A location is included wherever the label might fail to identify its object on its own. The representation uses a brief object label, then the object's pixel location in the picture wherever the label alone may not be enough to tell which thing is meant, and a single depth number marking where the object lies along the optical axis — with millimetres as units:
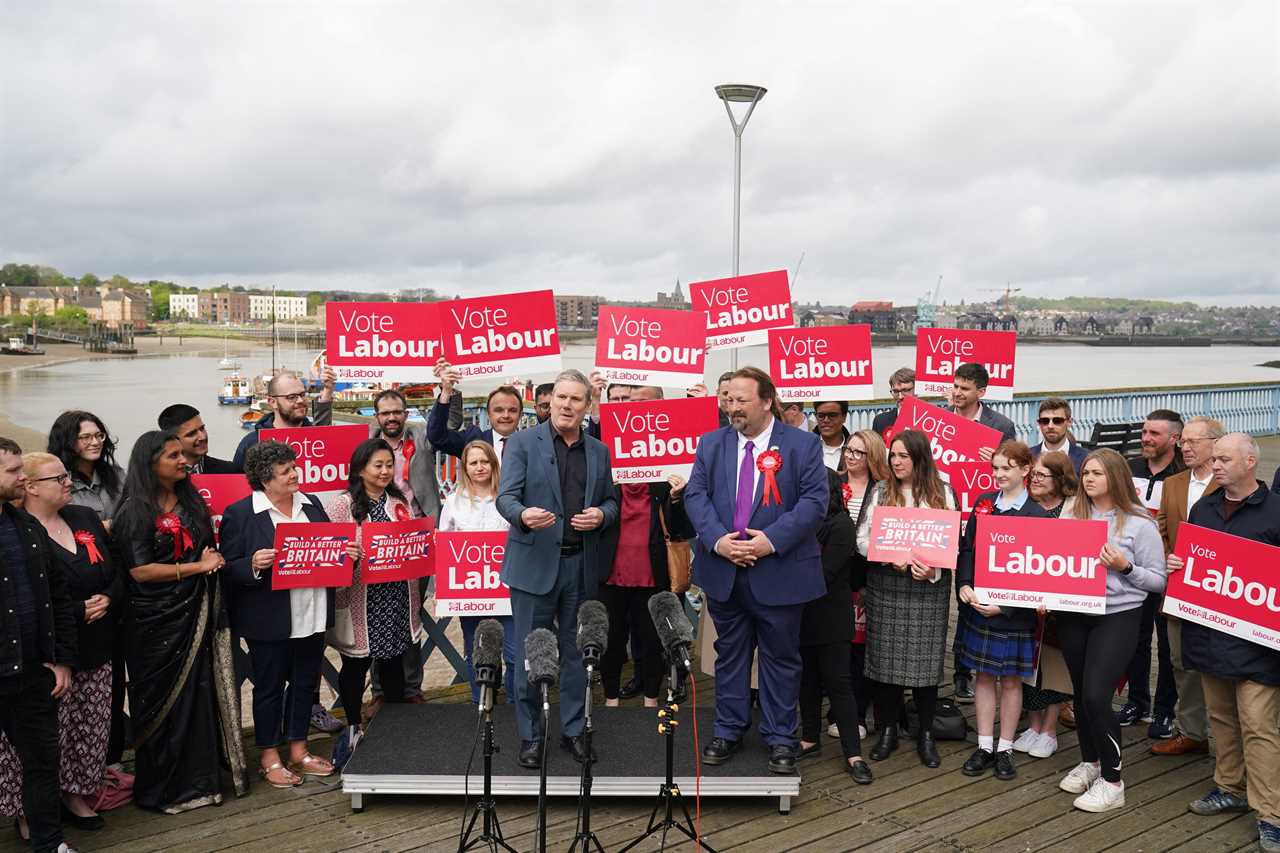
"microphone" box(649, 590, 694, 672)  4121
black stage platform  5035
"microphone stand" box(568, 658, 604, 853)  3756
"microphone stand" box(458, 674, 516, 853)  3789
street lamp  13379
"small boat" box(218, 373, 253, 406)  79625
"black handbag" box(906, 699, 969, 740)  6078
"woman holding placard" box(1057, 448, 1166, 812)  5113
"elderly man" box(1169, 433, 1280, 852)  4715
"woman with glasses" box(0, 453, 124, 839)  4582
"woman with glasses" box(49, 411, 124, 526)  5230
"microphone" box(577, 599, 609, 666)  3936
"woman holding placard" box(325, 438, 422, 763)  5703
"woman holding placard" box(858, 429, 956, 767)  5555
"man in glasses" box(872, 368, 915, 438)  8117
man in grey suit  5195
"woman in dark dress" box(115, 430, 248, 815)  4973
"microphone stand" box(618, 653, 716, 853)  3979
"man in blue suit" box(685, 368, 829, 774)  5176
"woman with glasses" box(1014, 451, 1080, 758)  5492
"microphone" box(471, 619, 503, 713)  3843
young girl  5531
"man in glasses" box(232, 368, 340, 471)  6531
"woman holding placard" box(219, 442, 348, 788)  5312
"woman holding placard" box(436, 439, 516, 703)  6055
